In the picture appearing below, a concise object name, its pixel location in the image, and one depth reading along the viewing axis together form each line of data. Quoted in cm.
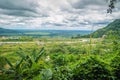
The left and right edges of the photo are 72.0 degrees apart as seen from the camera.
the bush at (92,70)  202
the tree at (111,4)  314
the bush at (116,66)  211
